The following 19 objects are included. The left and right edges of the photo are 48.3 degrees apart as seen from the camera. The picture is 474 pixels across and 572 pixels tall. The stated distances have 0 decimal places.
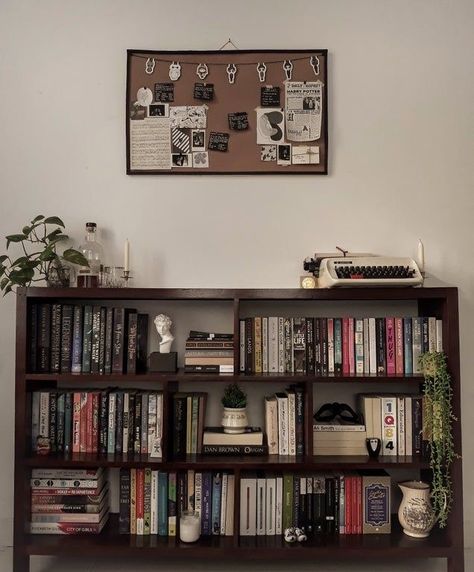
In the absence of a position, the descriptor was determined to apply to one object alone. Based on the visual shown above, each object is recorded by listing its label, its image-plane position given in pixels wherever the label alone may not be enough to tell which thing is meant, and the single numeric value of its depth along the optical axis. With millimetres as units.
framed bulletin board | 2404
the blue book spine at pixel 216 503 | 2146
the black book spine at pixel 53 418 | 2182
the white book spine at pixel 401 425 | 2162
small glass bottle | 2223
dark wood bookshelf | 2031
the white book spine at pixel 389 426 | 2164
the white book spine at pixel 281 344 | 2178
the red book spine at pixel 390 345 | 2166
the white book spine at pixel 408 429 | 2158
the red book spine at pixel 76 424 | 2176
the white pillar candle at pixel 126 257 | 2287
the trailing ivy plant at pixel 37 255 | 2133
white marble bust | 2219
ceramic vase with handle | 2078
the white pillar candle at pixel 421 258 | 2230
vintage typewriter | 2057
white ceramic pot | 2203
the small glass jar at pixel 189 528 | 2070
